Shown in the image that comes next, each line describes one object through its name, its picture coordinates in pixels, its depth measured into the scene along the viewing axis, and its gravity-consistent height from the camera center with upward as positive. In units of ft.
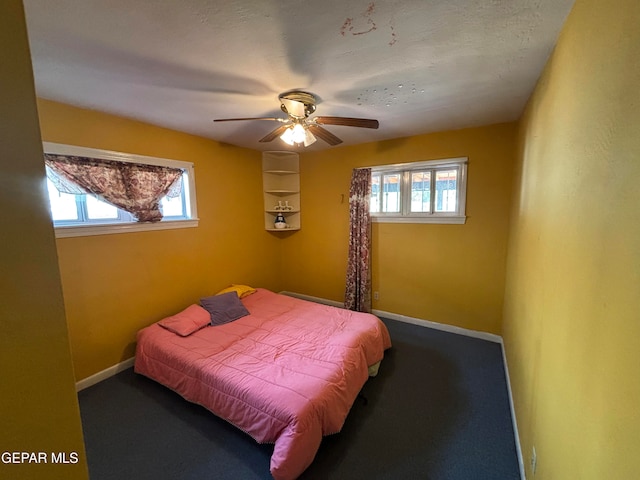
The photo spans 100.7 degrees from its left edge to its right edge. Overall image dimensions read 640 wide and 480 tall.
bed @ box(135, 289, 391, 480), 5.17 -3.79
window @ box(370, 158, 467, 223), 10.26 +0.75
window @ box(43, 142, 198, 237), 7.43 +0.13
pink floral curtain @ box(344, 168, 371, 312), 11.95 -1.56
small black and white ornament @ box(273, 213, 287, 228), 14.05 -0.57
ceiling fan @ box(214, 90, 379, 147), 6.66 +2.38
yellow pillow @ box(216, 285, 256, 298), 10.98 -3.29
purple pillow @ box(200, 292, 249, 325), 9.13 -3.41
